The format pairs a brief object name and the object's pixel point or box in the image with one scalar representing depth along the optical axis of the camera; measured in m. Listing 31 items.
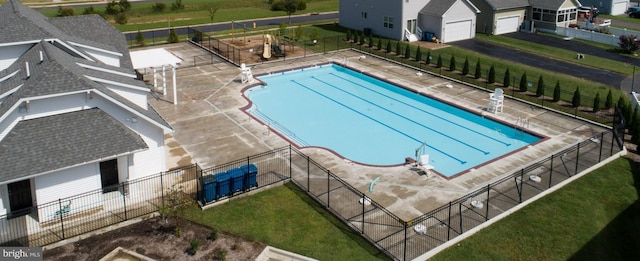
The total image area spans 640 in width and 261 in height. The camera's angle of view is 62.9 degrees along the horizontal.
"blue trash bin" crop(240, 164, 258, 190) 24.69
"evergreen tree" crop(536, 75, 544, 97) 38.56
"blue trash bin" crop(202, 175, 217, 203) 23.47
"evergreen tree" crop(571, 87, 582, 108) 36.62
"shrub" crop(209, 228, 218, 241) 20.77
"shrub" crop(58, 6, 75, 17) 68.12
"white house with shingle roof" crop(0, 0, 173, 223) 21.47
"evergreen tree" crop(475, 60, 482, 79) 43.97
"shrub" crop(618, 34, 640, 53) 53.78
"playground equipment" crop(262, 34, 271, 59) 50.50
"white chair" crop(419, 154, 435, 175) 27.34
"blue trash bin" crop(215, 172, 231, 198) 23.83
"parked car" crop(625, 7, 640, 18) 79.70
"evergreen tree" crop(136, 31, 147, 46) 54.83
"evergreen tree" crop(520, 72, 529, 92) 40.12
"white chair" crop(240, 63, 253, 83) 43.00
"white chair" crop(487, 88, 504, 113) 36.44
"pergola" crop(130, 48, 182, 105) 36.34
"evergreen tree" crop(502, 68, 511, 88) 41.56
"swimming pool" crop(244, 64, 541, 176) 32.12
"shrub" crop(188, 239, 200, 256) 19.75
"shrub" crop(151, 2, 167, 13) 84.50
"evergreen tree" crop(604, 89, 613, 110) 36.28
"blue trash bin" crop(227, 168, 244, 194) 24.28
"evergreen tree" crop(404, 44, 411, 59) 50.56
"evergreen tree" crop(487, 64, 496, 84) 42.30
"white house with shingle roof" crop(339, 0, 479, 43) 57.25
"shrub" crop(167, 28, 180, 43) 56.86
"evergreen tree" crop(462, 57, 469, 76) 44.75
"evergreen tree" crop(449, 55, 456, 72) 45.93
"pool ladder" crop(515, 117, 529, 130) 33.95
